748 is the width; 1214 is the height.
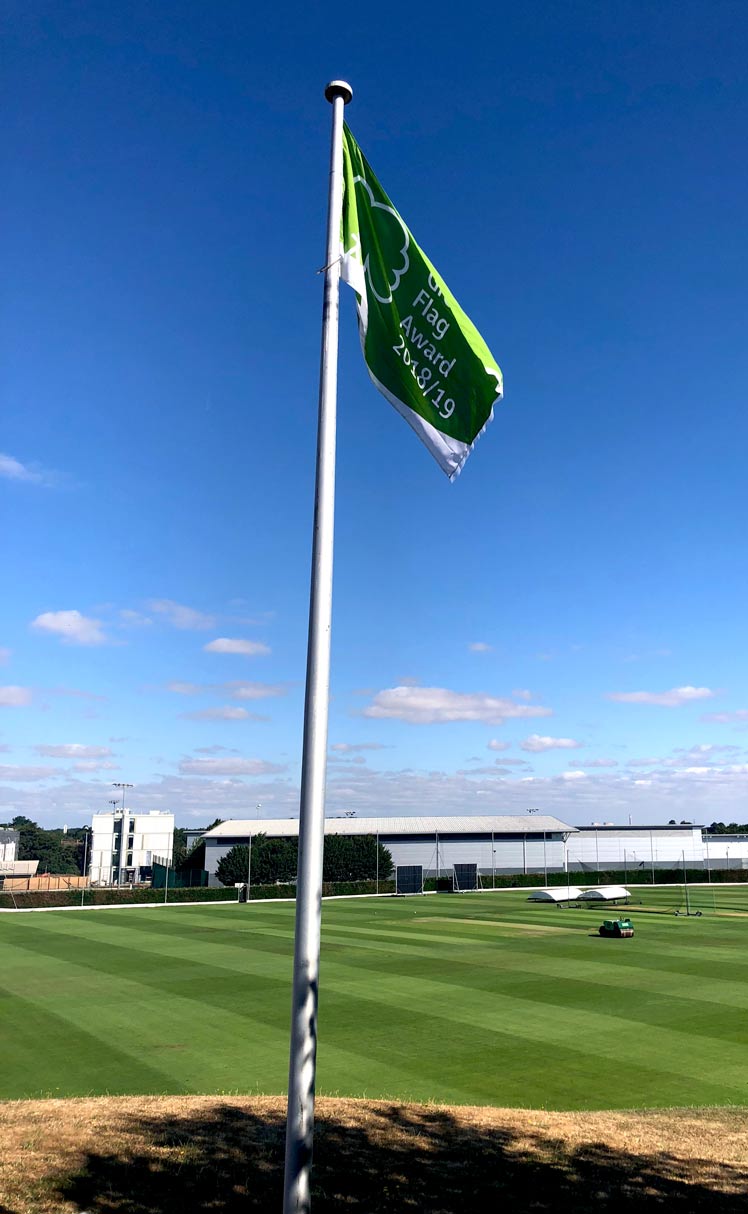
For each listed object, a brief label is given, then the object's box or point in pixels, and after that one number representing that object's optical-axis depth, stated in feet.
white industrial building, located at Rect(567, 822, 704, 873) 401.90
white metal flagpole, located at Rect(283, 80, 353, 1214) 22.18
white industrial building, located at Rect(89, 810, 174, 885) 525.30
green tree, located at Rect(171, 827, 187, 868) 535.93
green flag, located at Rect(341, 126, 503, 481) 30.99
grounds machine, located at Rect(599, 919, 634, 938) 140.15
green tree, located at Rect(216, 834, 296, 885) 332.60
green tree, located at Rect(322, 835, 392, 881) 348.38
